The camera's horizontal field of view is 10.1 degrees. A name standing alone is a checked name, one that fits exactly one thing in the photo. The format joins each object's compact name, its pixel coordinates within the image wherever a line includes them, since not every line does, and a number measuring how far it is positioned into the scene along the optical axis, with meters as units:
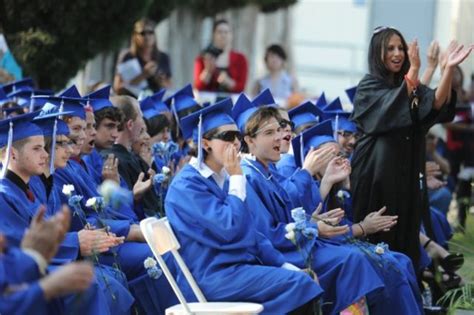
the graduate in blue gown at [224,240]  15.72
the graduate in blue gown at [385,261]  18.49
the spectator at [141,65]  28.85
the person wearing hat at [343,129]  22.17
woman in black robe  19.38
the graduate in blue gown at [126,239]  17.32
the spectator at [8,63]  26.75
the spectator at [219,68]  31.81
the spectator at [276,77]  33.12
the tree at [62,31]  28.20
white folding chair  14.85
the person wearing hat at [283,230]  17.53
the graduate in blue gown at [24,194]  15.14
